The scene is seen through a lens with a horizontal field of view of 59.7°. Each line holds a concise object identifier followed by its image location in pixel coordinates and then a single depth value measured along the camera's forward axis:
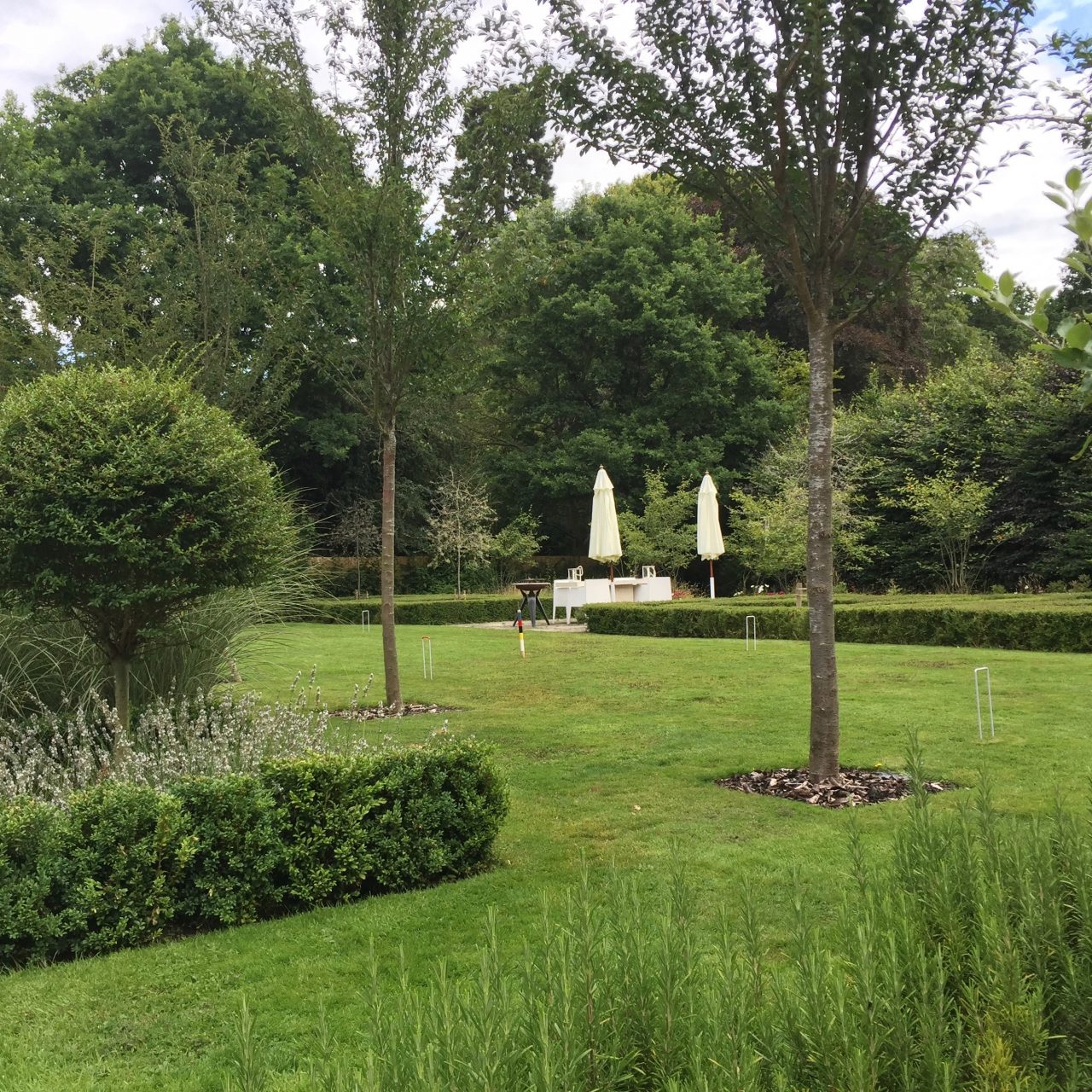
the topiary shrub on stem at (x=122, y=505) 5.75
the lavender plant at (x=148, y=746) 5.18
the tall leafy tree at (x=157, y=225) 16.50
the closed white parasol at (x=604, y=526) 22.66
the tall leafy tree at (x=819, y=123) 5.89
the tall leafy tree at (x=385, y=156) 8.79
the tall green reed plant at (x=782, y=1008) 1.59
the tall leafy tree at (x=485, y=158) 8.84
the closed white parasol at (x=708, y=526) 22.53
